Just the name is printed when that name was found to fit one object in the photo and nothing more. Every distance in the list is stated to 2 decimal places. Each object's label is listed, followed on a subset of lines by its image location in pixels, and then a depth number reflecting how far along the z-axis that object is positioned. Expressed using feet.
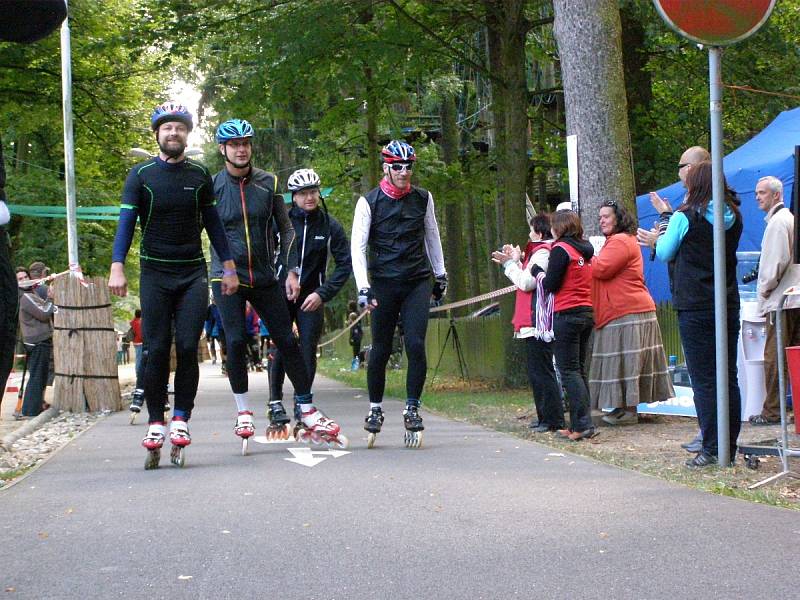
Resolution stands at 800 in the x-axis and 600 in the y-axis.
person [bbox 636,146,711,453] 28.40
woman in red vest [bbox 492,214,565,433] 37.06
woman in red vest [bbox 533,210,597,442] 34.81
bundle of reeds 52.80
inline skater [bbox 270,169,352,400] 33.40
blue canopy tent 44.93
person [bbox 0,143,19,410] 16.76
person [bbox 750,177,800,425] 34.30
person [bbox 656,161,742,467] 27.40
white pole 82.64
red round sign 25.99
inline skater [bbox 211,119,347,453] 30.12
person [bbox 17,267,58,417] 52.89
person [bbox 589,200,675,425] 38.60
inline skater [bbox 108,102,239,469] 26.89
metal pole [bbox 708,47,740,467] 26.58
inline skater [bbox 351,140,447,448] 30.99
